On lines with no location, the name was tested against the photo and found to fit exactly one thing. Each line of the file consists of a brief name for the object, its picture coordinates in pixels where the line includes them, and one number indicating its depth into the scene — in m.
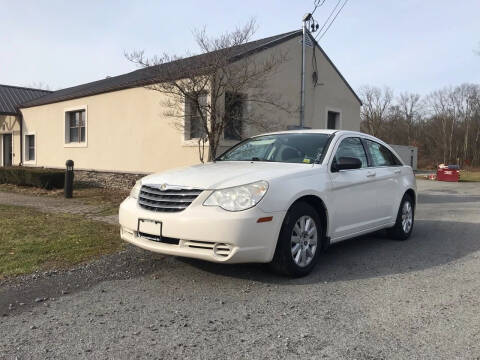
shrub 13.72
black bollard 11.92
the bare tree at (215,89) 10.89
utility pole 14.30
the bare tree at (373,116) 61.25
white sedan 4.04
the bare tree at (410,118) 62.85
